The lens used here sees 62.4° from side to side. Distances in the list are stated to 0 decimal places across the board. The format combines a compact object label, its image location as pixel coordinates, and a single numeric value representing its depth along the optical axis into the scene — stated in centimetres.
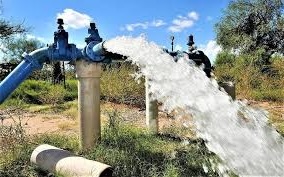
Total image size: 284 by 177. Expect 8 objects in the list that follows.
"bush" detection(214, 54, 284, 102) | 645
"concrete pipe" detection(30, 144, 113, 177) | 189
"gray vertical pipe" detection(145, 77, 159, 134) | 314
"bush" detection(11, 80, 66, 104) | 637
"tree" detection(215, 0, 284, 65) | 1302
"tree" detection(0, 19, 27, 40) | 906
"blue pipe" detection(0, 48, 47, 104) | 232
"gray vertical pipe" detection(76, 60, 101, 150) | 252
